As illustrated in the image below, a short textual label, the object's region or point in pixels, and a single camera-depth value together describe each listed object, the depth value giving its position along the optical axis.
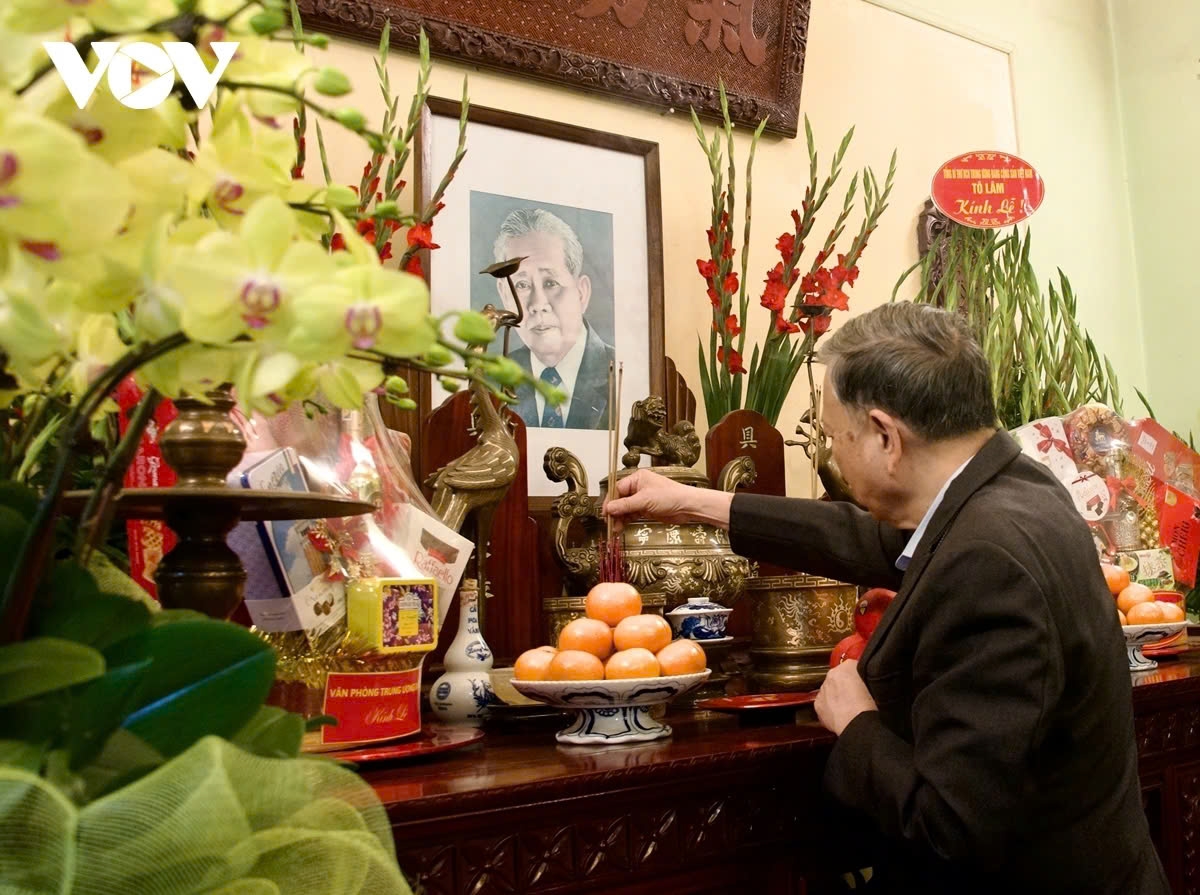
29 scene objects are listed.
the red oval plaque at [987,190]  2.55
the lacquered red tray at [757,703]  1.39
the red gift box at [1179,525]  2.29
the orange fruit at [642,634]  1.27
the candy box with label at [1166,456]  2.28
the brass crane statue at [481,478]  1.42
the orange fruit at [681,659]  1.27
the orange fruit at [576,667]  1.24
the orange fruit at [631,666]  1.23
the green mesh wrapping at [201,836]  0.34
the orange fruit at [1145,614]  1.89
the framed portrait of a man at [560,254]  1.88
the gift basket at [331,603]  1.07
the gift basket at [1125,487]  2.16
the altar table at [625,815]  0.97
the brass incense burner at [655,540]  1.54
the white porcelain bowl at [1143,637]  1.87
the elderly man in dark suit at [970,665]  1.06
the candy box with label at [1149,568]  2.15
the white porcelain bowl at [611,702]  1.23
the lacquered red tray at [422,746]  1.04
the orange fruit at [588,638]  1.27
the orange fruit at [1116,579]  1.97
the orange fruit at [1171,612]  1.92
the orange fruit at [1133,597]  1.94
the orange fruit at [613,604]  1.32
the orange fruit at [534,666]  1.27
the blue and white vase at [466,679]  1.35
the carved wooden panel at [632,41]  1.86
